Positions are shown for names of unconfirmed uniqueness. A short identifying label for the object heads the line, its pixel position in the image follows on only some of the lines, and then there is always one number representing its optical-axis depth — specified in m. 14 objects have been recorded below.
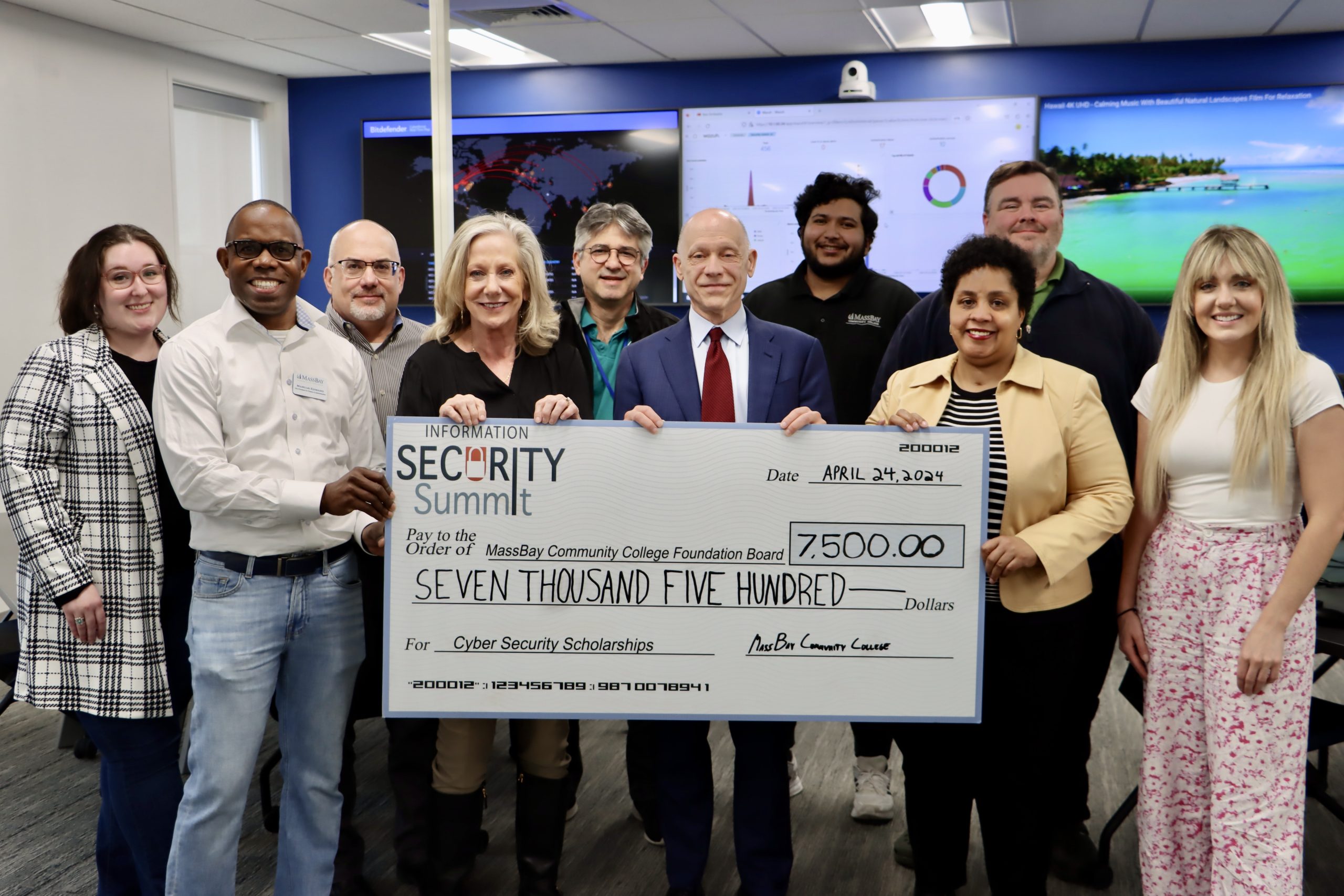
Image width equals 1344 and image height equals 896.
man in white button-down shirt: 1.86
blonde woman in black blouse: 2.20
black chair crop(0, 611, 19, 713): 2.82
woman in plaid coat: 2.00
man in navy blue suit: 2.19
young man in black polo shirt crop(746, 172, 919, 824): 3.04
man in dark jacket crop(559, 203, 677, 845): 2.68
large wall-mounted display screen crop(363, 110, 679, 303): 5.89
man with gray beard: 2.40
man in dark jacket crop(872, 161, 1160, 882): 2.41
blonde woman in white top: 1.86
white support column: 4.01
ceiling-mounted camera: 5.47
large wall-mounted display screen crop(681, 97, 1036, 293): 5.43
